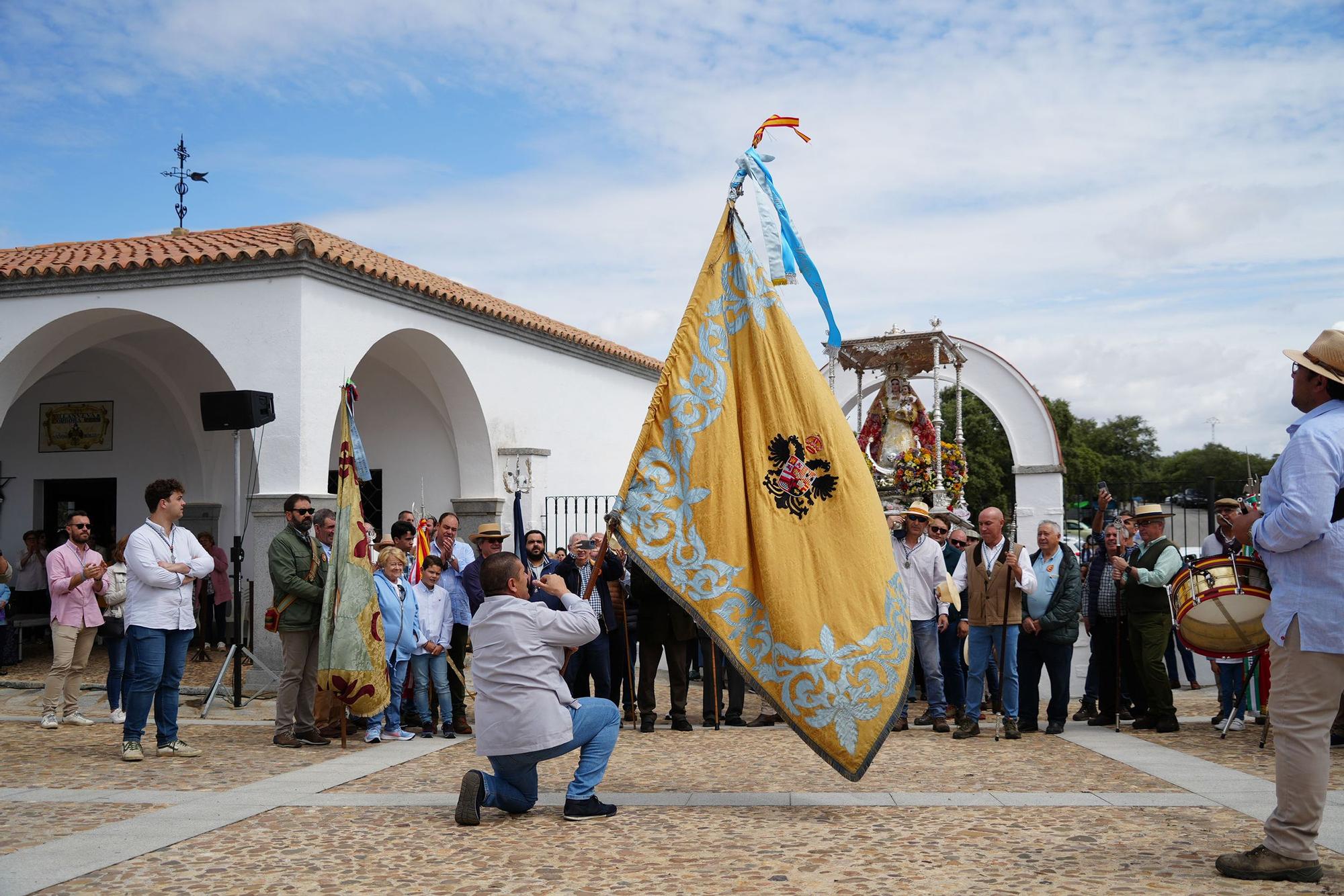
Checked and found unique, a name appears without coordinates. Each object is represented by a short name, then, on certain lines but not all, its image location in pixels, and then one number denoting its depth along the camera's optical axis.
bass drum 7.23
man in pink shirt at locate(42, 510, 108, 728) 9.34
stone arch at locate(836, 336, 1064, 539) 19.67
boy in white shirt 8.90
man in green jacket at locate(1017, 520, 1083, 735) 8.72
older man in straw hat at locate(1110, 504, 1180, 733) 8.59
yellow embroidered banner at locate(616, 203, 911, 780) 5.46
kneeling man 5.45
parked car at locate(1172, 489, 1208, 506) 15.36
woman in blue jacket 8.62
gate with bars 16.16
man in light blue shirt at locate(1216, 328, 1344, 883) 4.20
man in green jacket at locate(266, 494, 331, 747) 8.41
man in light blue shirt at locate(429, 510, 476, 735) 9.34
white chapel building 12.04
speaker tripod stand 9.91
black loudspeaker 10.45
